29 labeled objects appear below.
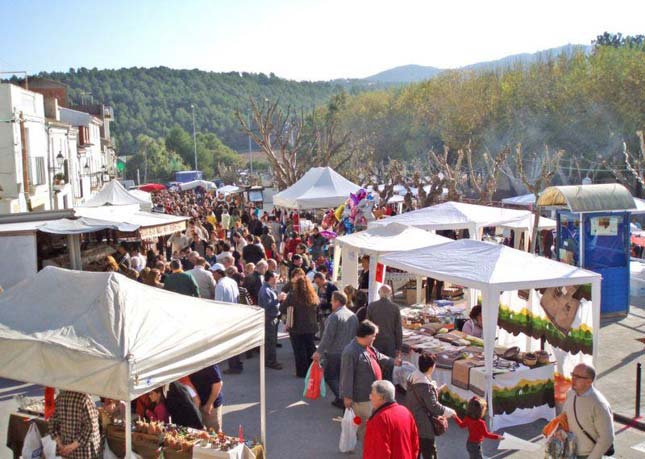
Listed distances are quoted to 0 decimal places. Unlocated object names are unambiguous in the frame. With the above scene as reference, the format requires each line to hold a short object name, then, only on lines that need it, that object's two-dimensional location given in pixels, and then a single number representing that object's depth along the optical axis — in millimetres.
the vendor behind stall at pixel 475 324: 9367
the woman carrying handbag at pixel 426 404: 5879
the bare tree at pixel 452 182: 23434
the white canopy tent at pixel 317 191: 19531
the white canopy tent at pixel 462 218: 13977
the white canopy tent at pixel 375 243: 11047
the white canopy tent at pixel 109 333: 4848
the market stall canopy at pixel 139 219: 14334
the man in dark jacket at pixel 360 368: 6590
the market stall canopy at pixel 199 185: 52438
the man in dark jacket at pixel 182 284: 10164
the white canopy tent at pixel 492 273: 7602
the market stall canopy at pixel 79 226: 12959
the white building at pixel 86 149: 42750
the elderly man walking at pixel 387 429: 4527
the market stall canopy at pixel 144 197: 21597
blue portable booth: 12805
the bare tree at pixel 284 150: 31391
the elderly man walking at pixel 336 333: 7957
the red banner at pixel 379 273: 10977
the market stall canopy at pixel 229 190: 42500
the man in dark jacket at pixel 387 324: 8258
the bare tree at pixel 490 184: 23098
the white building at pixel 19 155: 25797
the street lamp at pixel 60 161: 27219
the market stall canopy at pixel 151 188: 37844
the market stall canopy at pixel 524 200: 24203
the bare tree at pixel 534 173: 16088
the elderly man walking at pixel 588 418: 5035
